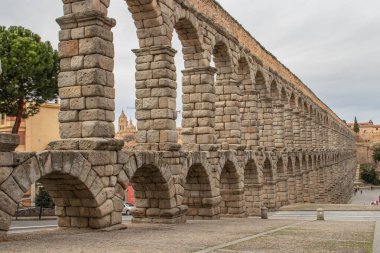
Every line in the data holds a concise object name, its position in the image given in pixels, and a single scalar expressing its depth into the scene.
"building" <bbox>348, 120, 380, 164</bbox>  116.13
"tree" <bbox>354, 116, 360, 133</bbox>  130.00
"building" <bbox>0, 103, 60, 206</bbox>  33.19
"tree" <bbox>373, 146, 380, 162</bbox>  107.69
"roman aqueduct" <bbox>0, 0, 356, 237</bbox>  11.02
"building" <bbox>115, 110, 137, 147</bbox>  89.06
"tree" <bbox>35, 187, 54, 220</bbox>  30.42
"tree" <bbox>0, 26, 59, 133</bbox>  28.45
